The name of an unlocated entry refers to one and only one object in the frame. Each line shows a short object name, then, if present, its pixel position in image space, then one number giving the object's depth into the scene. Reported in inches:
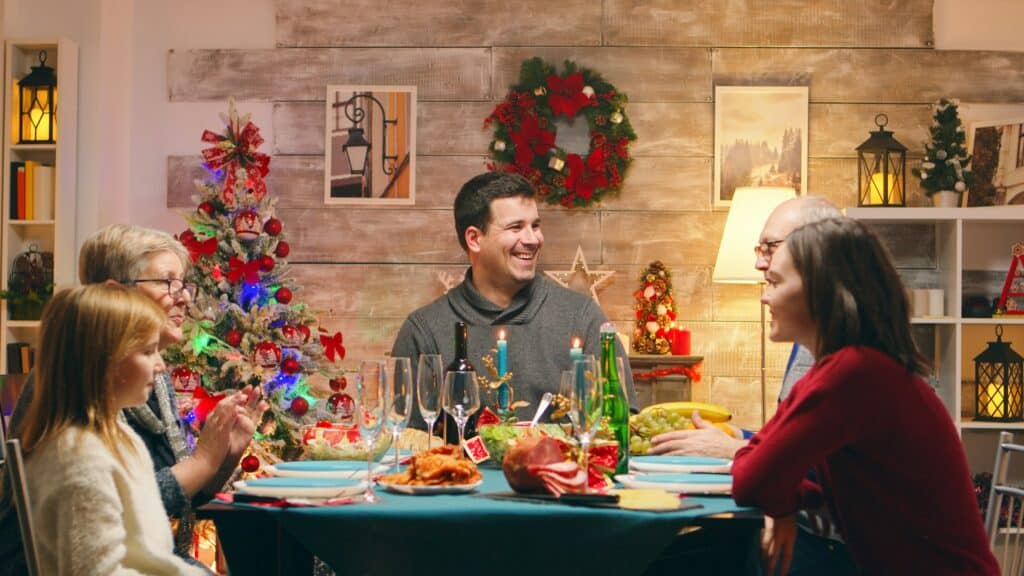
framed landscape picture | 217.6
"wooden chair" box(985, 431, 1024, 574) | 104.0
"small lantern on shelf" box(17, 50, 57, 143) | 215.9
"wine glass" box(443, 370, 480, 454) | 102.0
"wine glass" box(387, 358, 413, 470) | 94.1
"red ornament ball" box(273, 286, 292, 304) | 197.6
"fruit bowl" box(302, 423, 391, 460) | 106.9
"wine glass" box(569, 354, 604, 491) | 89.7
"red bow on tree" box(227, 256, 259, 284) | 195.2
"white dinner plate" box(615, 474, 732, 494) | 93.4
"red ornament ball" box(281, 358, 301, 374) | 194.5
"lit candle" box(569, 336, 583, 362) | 95.6
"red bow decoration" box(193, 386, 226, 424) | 184.5
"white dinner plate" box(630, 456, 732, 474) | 101.8
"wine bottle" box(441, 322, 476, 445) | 121.3
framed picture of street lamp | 219.6
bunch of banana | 161.3
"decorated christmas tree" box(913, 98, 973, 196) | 207.6
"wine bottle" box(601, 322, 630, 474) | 102.3
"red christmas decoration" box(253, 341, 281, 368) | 192.5
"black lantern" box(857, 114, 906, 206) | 211.9
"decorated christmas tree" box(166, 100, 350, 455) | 192.2
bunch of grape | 112.0
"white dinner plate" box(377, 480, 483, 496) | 90.8
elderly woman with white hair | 99.5
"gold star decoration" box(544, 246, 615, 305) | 214.5
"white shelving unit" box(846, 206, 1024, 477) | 205.5
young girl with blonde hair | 78.4
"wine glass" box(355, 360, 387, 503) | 91.9
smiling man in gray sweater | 149.5
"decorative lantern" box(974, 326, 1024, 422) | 205.0
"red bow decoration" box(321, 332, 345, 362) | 201.6
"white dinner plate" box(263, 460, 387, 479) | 96.7
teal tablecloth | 83.9
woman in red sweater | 85.1
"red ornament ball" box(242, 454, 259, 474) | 150.2
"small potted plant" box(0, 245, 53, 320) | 214.1
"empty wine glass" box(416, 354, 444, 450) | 101.7
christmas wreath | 215.8
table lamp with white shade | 203.2
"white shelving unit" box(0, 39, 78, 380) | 212.8
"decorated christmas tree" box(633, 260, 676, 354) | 211.2
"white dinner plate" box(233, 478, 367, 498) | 88.1
